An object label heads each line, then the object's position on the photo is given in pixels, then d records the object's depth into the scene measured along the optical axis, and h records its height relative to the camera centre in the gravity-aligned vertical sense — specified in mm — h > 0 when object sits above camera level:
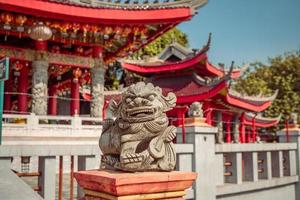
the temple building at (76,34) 11367 +3639
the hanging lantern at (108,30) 12586 +3712
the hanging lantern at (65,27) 11959 +3644
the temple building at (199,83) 15375 +2378
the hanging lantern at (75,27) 12048 +3677
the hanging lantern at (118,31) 12718 +3743
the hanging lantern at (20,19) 11328 +3676
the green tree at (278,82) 30078 +4971
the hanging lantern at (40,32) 11336 +3274
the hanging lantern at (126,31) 12926 +3781
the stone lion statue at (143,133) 3514 +14
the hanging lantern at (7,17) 11094 +3666
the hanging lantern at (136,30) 13020 +3845
